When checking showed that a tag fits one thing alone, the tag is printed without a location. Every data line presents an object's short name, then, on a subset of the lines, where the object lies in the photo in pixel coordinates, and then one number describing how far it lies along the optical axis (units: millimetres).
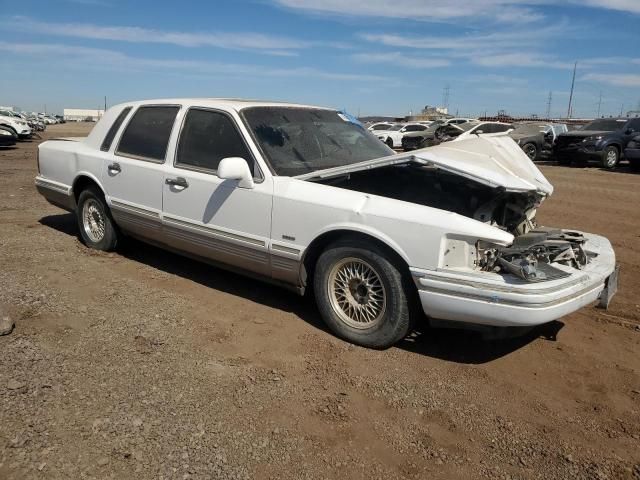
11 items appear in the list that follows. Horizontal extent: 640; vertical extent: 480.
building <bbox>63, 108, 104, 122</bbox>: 131250
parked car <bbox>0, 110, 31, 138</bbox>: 23516
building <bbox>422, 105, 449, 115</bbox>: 70838
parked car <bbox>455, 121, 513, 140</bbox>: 23078
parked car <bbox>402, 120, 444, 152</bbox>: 28777
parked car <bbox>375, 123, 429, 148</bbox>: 29078
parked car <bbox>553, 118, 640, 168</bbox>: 17906
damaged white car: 3521
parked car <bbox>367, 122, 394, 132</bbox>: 32228
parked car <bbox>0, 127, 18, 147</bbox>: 21888
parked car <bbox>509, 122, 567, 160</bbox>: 20781
